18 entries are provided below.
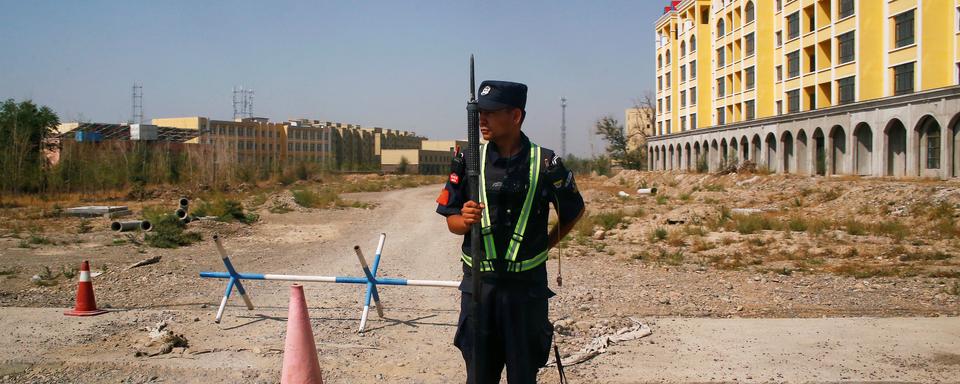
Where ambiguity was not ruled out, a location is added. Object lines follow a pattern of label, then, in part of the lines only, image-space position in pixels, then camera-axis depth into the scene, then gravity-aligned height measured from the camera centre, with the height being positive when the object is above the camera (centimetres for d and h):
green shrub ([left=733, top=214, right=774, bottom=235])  1857 -90
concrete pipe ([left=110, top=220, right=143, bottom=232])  1866 -82
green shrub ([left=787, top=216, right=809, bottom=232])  1870 -93
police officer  358 -23
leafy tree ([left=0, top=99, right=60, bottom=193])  3291 +163
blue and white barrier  746 -91
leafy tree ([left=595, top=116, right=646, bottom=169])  8881 +615
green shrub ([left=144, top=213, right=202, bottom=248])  1656 -96
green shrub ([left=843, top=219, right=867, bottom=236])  1794 -98
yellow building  3133 +598
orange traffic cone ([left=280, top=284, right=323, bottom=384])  511 -108
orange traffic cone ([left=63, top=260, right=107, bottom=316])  806 -115
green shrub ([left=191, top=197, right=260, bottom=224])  2202 -57
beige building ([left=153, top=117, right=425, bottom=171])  10194 +833
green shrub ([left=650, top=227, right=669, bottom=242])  1762 -107
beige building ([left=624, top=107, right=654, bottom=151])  8675 +704
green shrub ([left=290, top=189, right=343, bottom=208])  3055 -32
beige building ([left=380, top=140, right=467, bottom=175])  10669 +446
